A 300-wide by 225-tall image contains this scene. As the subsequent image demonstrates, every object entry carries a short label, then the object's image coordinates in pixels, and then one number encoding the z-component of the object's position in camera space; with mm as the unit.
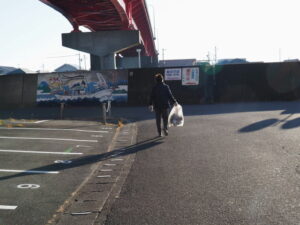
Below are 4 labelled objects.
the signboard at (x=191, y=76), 19922
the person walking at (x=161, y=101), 9695
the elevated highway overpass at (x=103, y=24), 22047
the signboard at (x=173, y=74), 20000
